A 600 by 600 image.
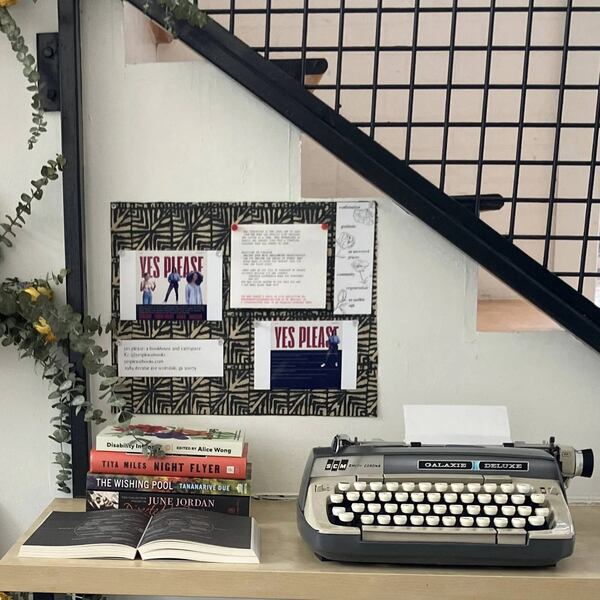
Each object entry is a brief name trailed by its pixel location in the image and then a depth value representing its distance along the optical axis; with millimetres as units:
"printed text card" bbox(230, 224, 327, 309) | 1455
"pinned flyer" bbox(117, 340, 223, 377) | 1486
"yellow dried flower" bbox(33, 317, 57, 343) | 1362
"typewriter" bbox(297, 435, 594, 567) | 1151
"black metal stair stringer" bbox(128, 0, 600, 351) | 1343
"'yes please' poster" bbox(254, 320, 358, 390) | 1479
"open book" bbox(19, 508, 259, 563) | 1181
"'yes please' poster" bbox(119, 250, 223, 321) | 1467
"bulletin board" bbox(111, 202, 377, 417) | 1453
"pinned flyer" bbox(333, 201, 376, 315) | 1444
